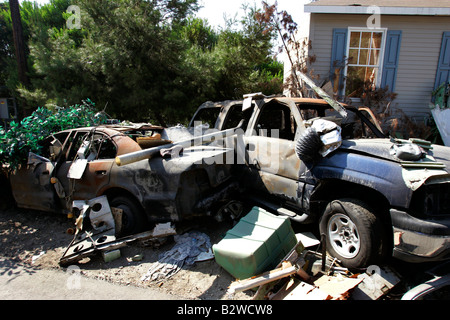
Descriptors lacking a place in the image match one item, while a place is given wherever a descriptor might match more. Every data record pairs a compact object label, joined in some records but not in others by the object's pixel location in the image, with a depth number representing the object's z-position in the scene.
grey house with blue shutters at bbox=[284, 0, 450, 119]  7.43
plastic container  2.91
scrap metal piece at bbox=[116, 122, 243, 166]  3.59
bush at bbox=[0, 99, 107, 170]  4.75
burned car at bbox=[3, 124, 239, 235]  3.70
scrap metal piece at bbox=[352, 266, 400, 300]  2.68
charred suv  2.59
